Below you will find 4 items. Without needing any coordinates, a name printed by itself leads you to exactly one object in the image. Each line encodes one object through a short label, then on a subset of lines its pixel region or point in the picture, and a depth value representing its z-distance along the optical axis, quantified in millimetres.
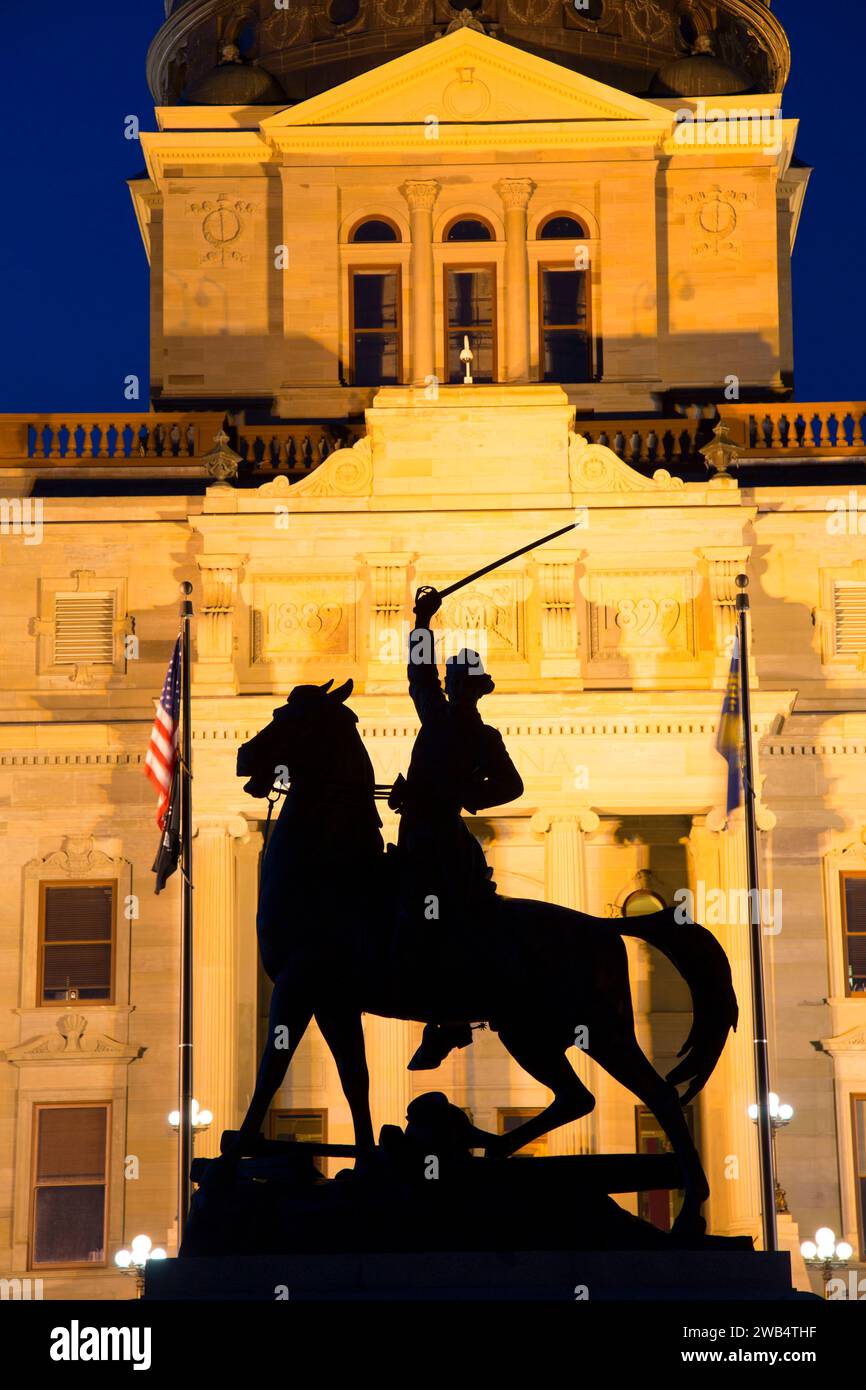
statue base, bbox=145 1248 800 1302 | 18328
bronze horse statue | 19656
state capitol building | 43125
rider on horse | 19734
